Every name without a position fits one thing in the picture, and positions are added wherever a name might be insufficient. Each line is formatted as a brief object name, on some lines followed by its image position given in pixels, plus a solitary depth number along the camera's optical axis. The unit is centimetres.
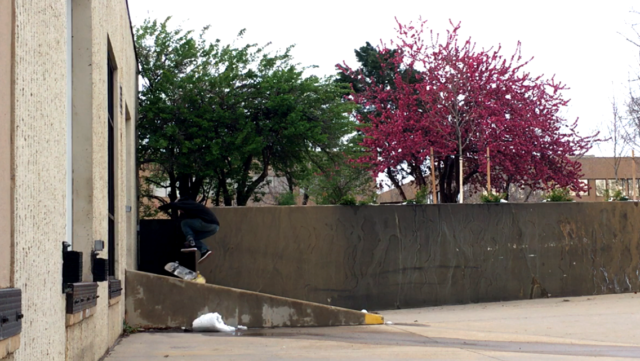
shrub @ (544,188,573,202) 1512
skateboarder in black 1188
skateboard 1162
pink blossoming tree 2283
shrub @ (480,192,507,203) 1446
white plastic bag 989
